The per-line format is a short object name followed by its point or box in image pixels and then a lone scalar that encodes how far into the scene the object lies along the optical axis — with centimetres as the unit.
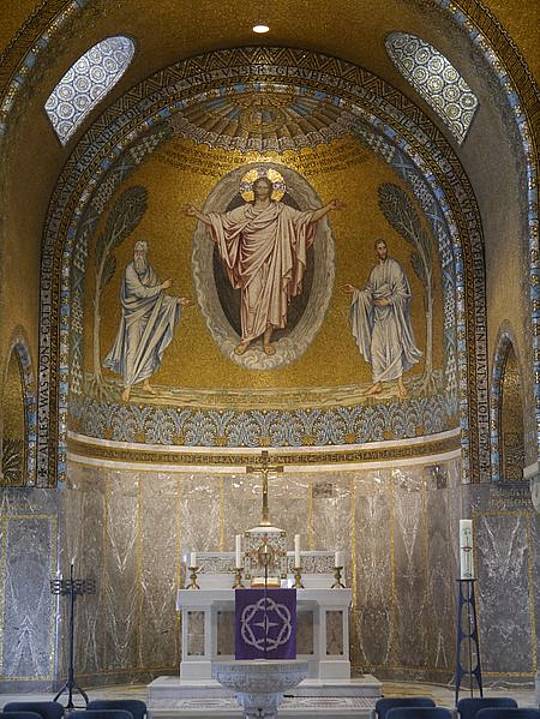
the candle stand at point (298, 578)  1870
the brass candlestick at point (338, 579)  1858
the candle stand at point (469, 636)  1584
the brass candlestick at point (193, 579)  1850
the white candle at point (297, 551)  1862
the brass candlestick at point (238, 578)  1862
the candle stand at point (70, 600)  1622
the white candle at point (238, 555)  1861
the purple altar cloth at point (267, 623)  1583
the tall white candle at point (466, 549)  1516
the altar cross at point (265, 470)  1981
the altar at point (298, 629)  1800
